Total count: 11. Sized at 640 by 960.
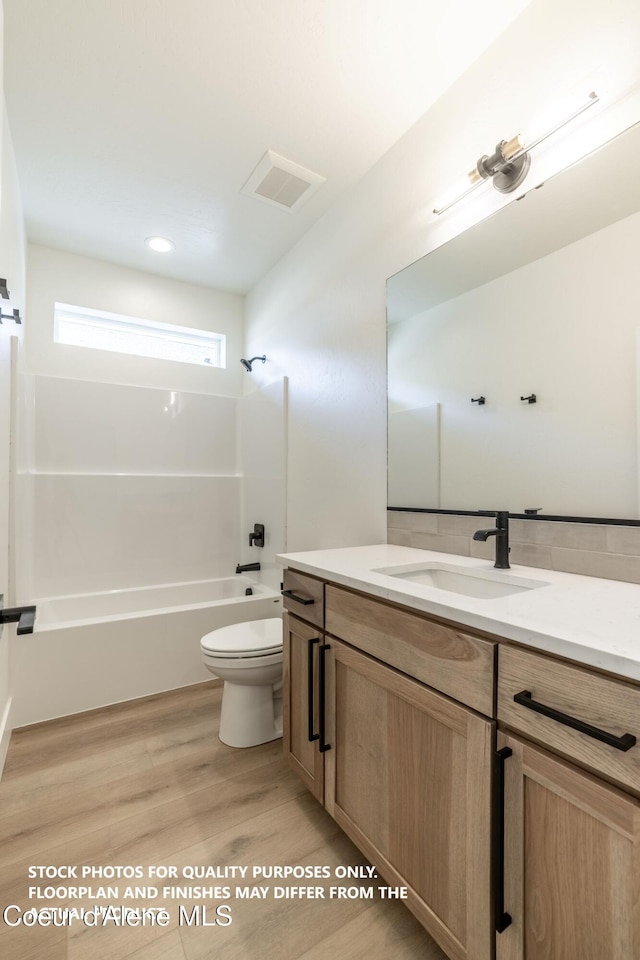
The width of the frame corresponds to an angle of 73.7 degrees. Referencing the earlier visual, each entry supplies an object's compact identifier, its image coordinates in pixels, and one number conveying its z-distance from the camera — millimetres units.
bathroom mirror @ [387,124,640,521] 1181
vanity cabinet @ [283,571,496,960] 851
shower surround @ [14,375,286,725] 2346
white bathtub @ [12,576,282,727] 2119
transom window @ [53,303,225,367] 2969
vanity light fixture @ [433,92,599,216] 1327
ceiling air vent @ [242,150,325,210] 2049
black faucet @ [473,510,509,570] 1342
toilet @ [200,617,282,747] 1813
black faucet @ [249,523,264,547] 3041
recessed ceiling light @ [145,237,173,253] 2730
